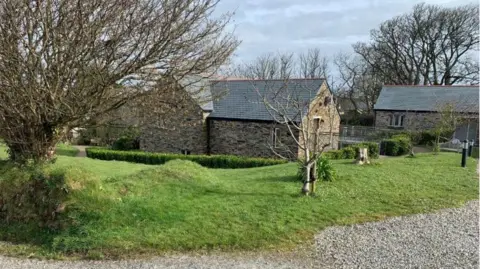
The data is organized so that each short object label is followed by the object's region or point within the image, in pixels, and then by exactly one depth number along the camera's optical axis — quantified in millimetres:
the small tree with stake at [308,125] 6766
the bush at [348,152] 17133
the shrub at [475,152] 18958
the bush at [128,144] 26250
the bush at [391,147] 21766
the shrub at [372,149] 18220
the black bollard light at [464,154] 11520
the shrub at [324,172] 7980
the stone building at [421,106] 27677
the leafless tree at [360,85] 44688
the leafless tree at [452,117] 17781
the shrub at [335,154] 16016
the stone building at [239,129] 20609
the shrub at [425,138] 25503
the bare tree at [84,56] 5598
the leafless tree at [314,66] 46547
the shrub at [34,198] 5465
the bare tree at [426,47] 38219
